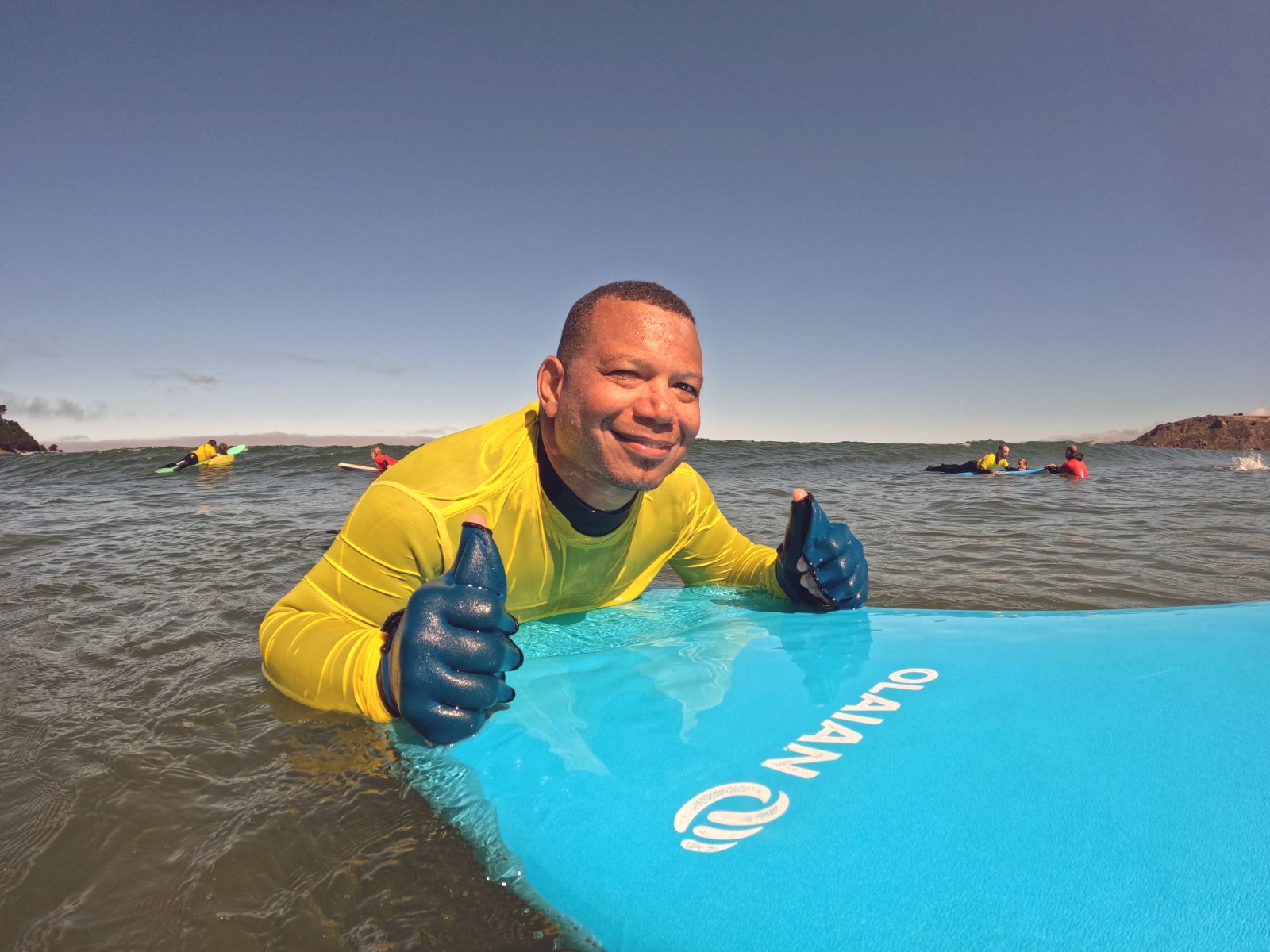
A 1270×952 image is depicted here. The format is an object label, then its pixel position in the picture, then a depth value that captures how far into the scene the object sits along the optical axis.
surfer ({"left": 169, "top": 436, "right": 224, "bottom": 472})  17.50
